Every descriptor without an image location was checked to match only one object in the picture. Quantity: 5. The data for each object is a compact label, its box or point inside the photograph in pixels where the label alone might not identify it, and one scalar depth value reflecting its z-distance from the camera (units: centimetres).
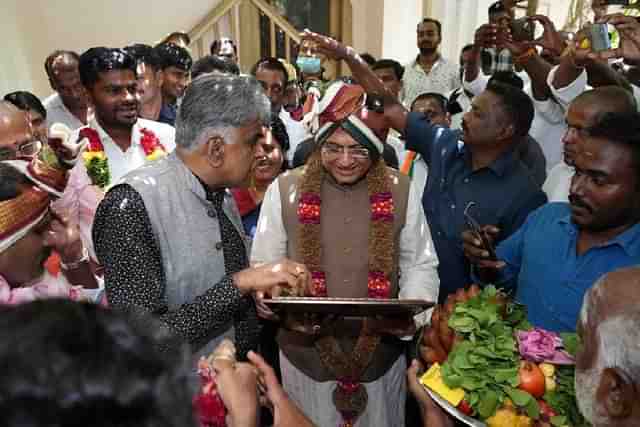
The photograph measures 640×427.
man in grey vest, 163
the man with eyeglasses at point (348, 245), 232
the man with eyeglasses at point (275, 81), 491
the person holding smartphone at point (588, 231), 179
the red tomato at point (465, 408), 155
